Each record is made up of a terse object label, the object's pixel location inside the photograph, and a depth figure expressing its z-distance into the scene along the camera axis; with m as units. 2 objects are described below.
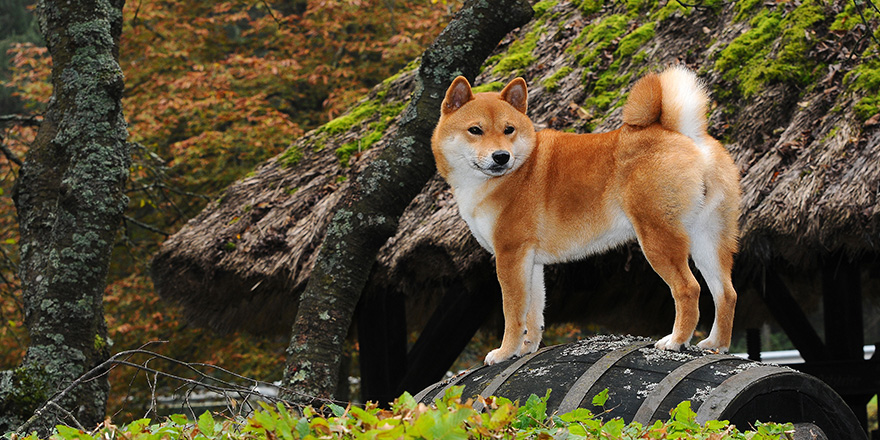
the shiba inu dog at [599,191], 6.68
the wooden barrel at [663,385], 5.68
